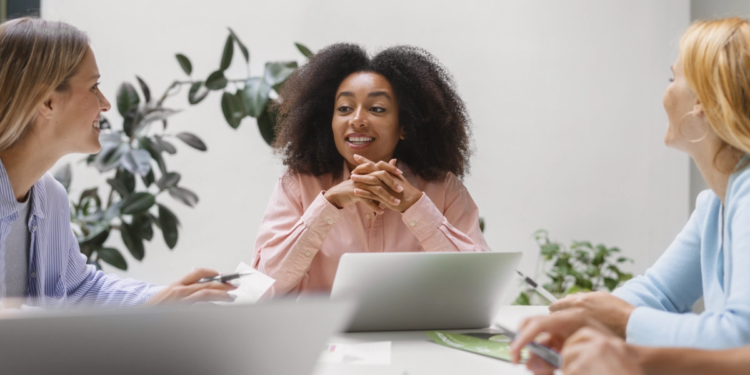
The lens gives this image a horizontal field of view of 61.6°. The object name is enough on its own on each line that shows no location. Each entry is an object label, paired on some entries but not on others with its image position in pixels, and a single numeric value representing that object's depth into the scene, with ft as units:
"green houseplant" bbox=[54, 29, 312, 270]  8.27
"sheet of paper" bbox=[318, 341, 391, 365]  3.40
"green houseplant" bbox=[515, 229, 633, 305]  9.45
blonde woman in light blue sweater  2.77
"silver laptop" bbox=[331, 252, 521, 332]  3.69
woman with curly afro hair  5.53
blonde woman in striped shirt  4.47
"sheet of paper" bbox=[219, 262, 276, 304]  4.13
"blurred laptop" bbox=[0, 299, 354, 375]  1.94
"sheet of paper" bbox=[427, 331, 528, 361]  3.51
